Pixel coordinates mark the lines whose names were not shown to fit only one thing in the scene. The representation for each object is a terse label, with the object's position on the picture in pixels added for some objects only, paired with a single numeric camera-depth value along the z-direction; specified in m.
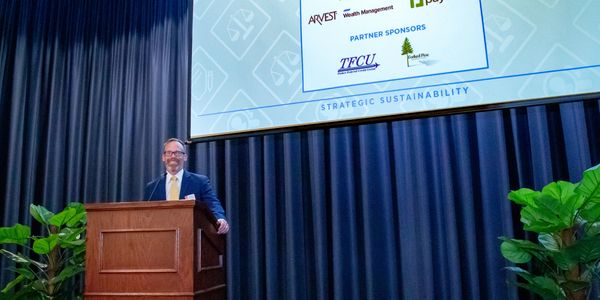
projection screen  2.50
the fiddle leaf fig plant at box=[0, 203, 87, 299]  2.81
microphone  2.74
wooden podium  1.91
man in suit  2.78
